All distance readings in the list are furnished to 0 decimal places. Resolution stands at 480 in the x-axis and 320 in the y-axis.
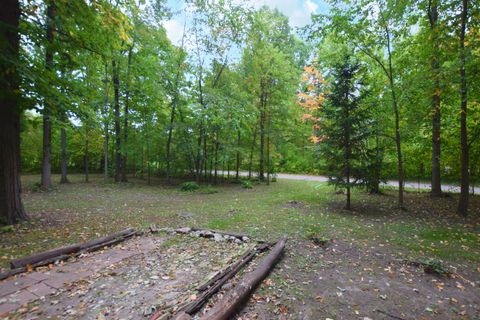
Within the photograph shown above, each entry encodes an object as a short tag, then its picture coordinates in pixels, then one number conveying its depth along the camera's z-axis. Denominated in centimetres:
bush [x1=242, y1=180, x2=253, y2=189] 1412
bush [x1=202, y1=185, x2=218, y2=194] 1232
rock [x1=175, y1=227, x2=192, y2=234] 556
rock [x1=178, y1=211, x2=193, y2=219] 701
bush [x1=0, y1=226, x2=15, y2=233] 500
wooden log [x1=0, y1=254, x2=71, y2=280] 331
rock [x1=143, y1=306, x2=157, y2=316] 263
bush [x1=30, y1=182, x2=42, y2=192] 1056
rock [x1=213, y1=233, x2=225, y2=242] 511
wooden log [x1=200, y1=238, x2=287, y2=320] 248
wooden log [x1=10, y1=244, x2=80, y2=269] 354
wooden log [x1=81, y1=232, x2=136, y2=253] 445
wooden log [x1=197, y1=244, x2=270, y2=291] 317
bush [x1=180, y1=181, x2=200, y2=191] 1302
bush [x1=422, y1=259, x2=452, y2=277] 377
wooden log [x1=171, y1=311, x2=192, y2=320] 244
